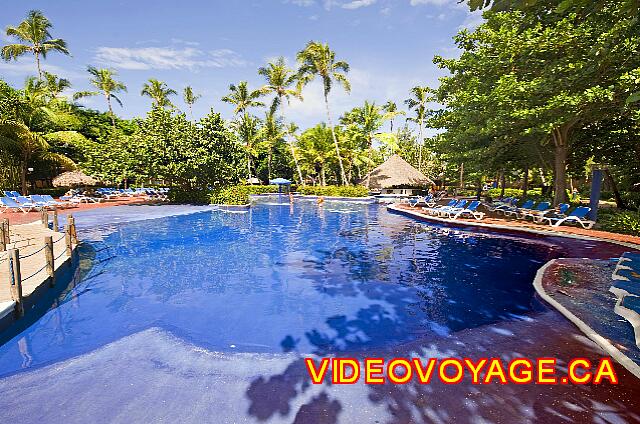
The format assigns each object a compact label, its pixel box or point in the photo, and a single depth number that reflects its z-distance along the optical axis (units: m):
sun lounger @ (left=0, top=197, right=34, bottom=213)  21.29
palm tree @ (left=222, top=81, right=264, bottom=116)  46.12
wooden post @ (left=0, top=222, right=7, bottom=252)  9.83
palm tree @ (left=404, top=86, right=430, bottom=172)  47.44
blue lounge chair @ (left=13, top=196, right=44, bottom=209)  22.08
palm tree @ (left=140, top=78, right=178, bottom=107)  45.72
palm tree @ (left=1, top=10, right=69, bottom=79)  36.09
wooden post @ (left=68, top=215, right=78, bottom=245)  11.90
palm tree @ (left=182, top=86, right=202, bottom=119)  52.50
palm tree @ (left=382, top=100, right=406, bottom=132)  43.62
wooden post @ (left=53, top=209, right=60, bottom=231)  13.31
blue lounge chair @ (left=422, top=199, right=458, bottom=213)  21.11
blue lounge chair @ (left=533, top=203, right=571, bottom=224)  16.03
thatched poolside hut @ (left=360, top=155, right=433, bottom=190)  38.15
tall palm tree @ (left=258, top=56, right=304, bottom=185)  39.50
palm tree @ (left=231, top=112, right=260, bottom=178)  50.00
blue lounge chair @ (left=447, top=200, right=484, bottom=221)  18.30
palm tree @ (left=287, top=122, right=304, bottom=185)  44.53
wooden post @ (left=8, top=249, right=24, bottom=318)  5.89
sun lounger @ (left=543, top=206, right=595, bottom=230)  14.35
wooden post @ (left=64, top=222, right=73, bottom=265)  9.73
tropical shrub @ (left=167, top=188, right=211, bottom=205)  30.34
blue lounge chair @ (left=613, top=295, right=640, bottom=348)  4.50
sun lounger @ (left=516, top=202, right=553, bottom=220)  16.45
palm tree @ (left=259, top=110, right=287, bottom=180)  49.38
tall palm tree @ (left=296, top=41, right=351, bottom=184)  35.94
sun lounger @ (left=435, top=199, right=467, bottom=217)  19.11
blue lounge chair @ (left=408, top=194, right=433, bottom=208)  26.61
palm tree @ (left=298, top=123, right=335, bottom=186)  44.28
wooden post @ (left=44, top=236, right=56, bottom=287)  7.45
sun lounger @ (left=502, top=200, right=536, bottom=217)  18.32
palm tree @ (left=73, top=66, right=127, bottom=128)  43.50
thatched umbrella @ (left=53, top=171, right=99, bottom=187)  34.72
